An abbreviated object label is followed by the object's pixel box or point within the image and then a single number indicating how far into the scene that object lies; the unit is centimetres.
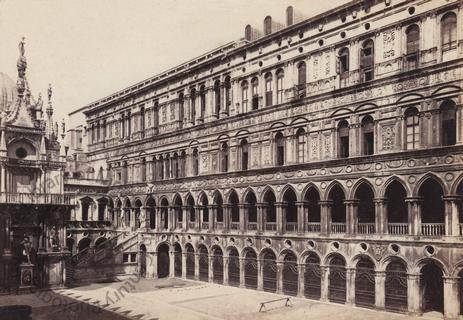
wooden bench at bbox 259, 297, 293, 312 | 2654
